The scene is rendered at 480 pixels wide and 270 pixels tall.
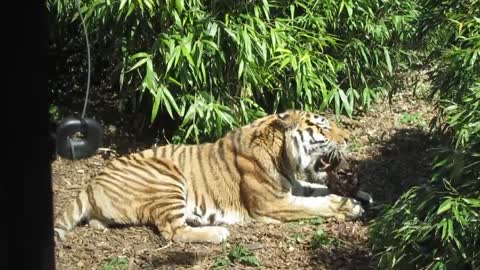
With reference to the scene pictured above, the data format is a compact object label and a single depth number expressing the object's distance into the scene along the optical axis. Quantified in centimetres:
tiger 1171
